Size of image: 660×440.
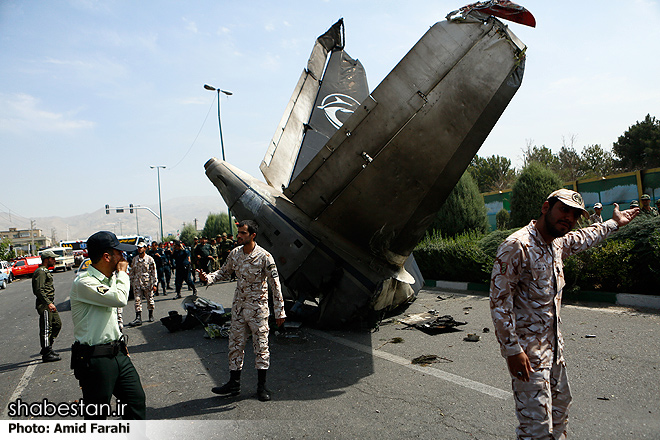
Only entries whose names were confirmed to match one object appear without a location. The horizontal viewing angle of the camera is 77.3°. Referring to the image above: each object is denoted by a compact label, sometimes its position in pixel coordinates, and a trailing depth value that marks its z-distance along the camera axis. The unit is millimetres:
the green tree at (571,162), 39969
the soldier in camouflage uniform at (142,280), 9281
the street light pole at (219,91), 28931
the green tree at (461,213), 15086
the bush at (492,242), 10477
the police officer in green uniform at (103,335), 2859
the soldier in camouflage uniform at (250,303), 4590
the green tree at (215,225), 69250
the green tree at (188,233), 77625
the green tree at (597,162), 38131
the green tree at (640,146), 32625
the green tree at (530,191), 14195
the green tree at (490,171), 49250
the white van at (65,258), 39703
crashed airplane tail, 5566
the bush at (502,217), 22817
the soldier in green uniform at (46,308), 6598
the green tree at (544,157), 40406
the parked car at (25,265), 33000
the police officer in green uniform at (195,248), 14927
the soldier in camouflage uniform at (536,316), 2490
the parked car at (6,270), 27809
